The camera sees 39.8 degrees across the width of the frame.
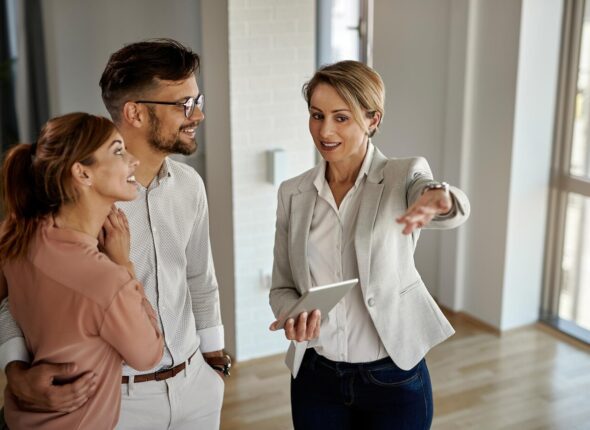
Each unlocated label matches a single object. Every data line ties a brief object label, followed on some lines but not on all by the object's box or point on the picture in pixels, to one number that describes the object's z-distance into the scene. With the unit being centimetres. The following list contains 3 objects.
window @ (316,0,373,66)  479
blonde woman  217
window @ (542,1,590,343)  455
